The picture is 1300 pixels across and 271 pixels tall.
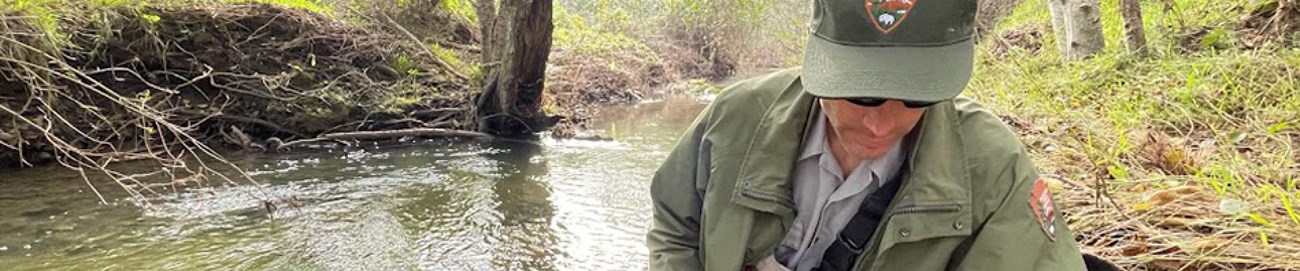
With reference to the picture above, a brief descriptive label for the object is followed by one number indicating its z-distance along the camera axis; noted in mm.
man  1222
